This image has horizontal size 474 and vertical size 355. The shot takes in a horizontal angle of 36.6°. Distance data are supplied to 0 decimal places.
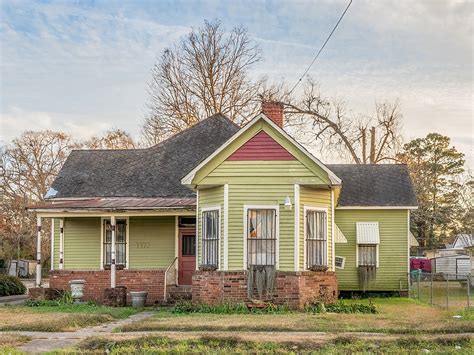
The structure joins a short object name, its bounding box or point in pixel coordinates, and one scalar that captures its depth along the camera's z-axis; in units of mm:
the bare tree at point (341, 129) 46469
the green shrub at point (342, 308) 19203
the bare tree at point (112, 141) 57344
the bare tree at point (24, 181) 52688
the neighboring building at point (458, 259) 43044
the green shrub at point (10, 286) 30125
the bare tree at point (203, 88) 45688
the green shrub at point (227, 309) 19156
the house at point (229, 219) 20094
